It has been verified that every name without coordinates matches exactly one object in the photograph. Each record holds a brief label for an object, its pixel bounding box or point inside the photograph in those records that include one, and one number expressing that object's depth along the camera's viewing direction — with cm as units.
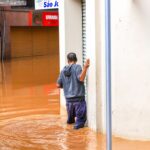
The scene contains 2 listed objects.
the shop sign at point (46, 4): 1326
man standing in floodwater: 1002
